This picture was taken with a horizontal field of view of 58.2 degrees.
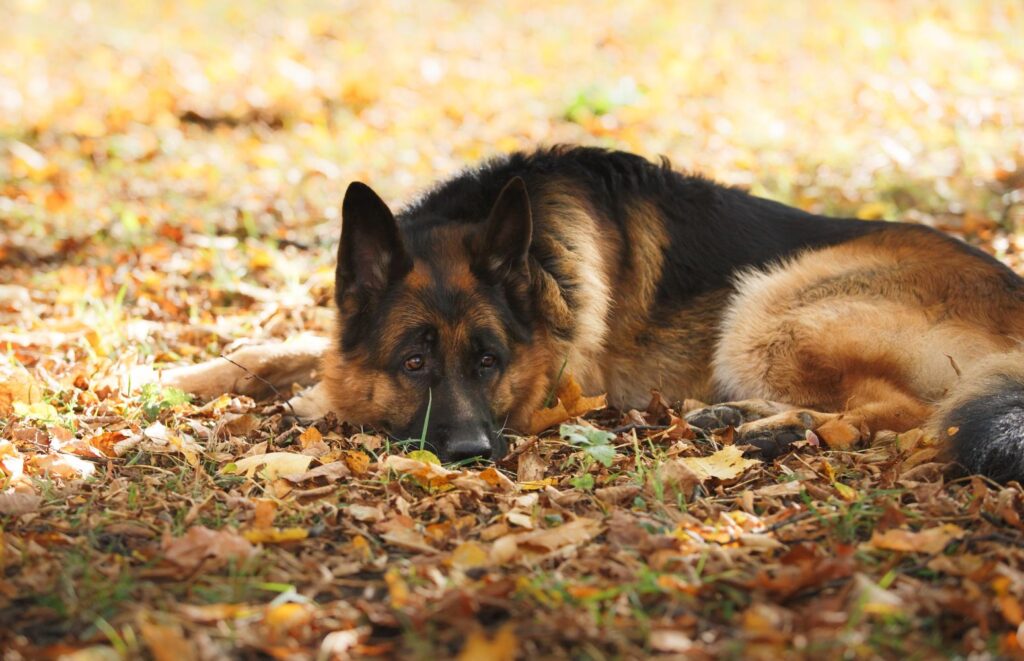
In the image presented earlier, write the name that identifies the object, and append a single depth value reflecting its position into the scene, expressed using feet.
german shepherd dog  14.25
